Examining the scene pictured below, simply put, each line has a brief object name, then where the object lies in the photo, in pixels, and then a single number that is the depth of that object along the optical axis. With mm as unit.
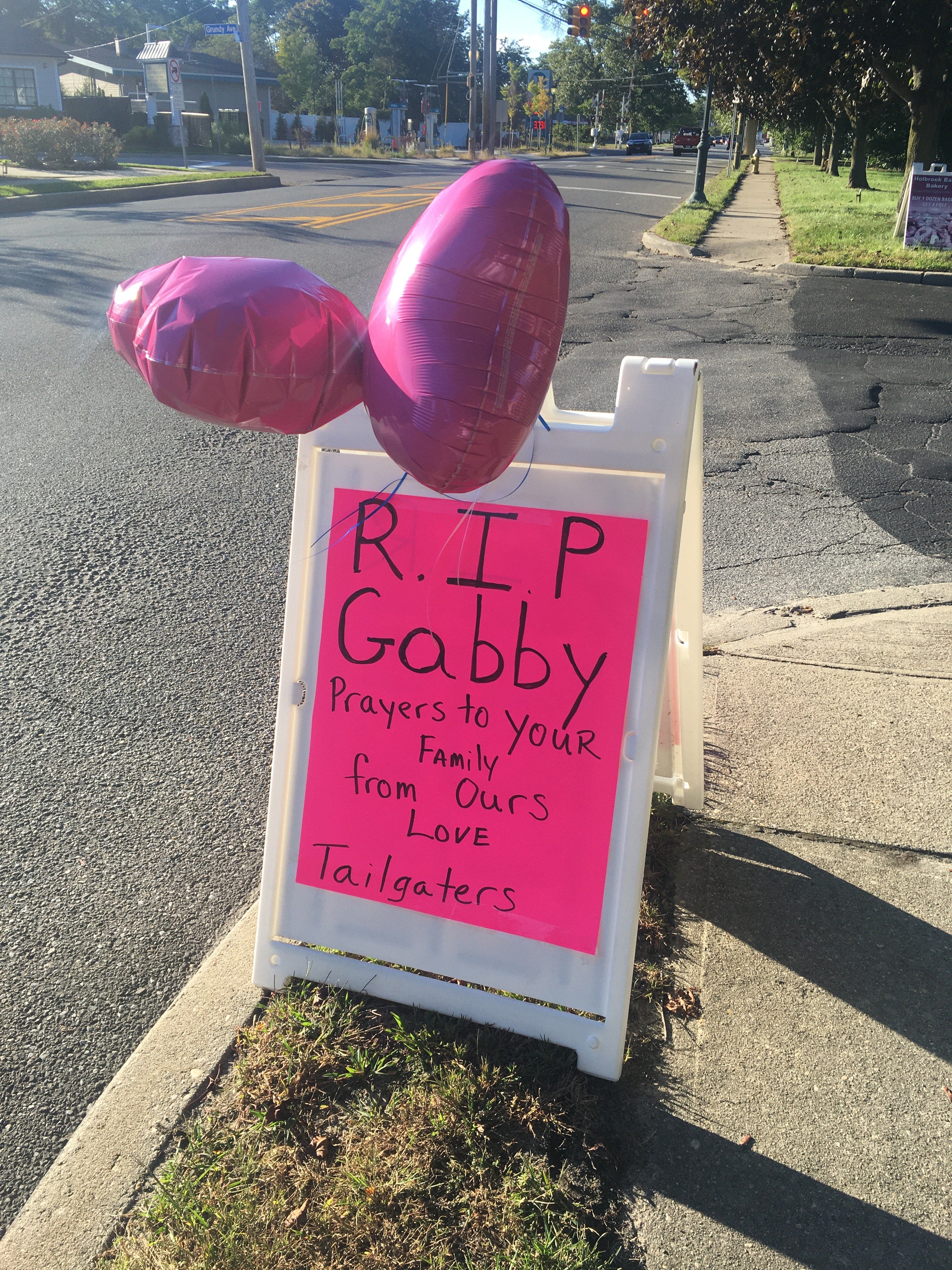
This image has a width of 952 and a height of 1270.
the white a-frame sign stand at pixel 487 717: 1981
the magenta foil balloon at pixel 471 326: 1477
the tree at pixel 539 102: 68438
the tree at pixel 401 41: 78188
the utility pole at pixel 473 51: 31266
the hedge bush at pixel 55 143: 26469
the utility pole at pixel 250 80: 26391
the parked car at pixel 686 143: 69562
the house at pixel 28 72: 42938
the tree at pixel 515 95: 73250
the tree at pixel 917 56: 13383
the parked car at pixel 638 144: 68688
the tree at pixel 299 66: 61344
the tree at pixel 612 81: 88375
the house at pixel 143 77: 56875
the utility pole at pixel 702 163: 20703
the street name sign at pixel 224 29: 30875
